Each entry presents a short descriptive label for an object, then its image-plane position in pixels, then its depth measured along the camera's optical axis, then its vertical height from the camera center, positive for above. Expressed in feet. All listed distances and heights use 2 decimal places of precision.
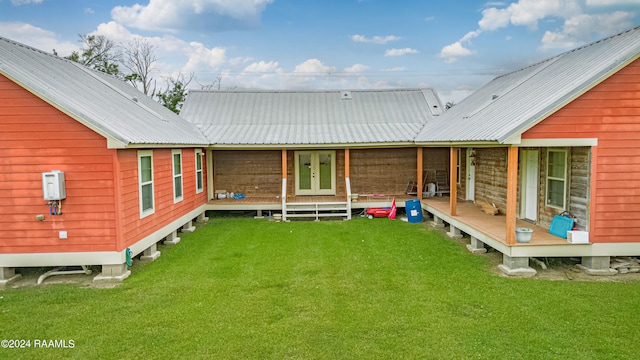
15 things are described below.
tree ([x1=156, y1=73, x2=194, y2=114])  99.14 +14.93
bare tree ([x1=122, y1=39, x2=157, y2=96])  100.42 +23.87
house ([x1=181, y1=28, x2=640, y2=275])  24.45 +0.01
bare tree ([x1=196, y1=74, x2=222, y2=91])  112.57 +19.92
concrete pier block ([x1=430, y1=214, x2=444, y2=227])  41.13 -7.34
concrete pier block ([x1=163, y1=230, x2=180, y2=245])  34.22 -7.32
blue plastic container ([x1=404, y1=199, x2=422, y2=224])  42.98 -6.40
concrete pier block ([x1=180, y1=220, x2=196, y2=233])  39.65 -7.37
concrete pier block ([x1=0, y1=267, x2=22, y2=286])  23.71 -7.24
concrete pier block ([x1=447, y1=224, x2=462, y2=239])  35.58 -7.34
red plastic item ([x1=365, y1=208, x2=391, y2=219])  45.14 -6.76
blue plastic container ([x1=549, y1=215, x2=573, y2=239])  26.44 -5.08
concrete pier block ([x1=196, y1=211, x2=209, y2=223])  45.33 -7.32
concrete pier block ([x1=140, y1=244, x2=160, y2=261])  28.94 -7.30
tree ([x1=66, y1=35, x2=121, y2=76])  89.15 +22.86
